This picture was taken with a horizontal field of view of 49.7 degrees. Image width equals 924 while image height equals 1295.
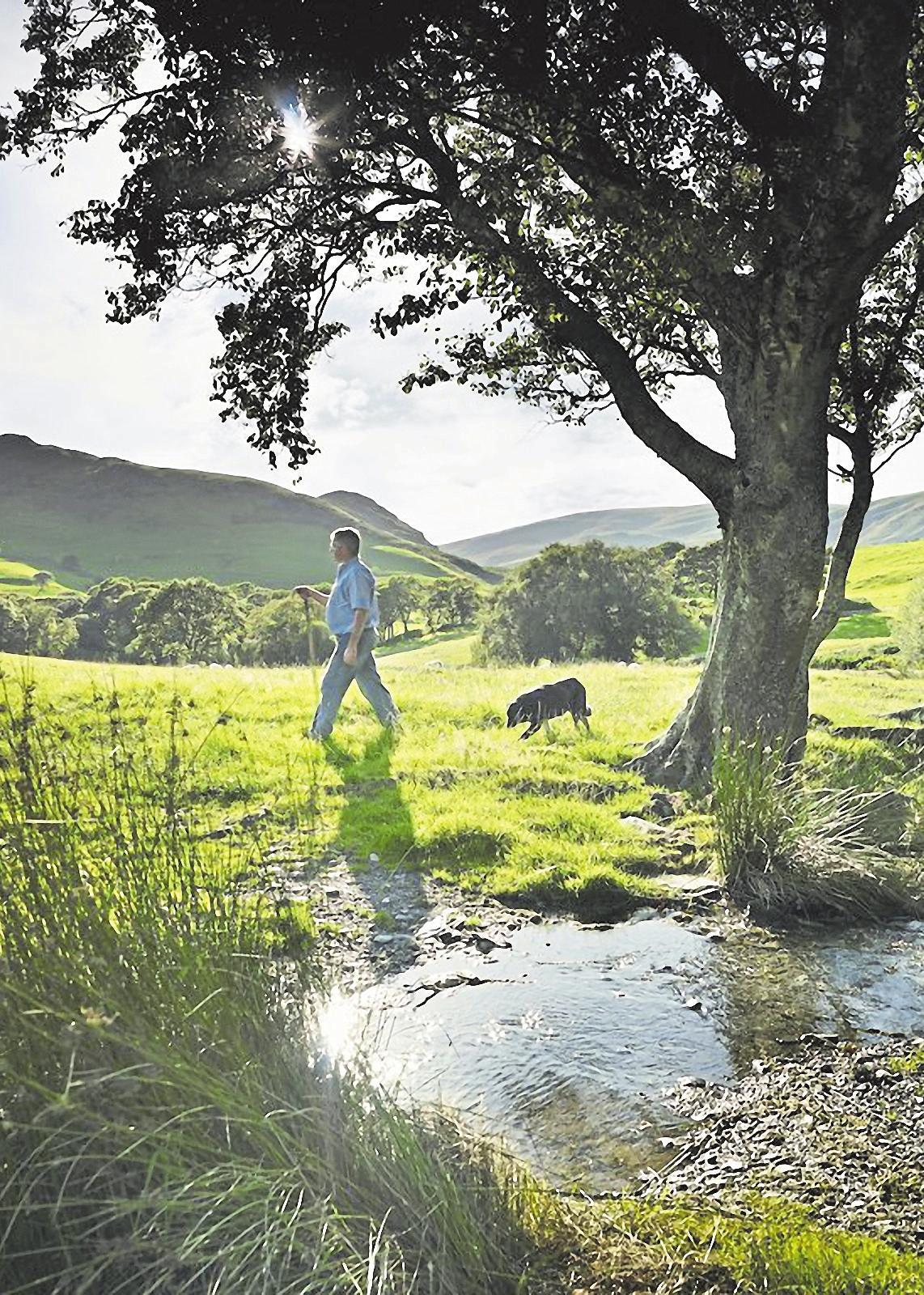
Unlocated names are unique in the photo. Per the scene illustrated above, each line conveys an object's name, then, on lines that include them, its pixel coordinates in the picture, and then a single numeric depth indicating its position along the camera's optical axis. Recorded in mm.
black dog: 15820
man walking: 13734
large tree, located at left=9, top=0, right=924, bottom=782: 10055
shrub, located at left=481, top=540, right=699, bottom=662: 71875
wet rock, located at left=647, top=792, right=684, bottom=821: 11609
